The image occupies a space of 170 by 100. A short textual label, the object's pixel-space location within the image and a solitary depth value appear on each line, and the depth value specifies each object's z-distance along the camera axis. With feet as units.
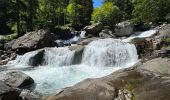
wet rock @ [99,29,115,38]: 62.62
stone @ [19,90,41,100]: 24.39
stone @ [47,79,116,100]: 19.33
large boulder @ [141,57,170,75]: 27.26
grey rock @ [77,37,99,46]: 50.68
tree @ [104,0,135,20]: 88.32
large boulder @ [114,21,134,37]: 64.74
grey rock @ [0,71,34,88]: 30.58
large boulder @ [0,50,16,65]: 51.64
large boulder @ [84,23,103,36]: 68.90
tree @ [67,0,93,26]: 88.16
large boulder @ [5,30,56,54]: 54.16
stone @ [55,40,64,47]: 58.71
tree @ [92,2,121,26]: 76.80
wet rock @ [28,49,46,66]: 47.62
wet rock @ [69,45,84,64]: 44.95
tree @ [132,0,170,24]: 43.58
